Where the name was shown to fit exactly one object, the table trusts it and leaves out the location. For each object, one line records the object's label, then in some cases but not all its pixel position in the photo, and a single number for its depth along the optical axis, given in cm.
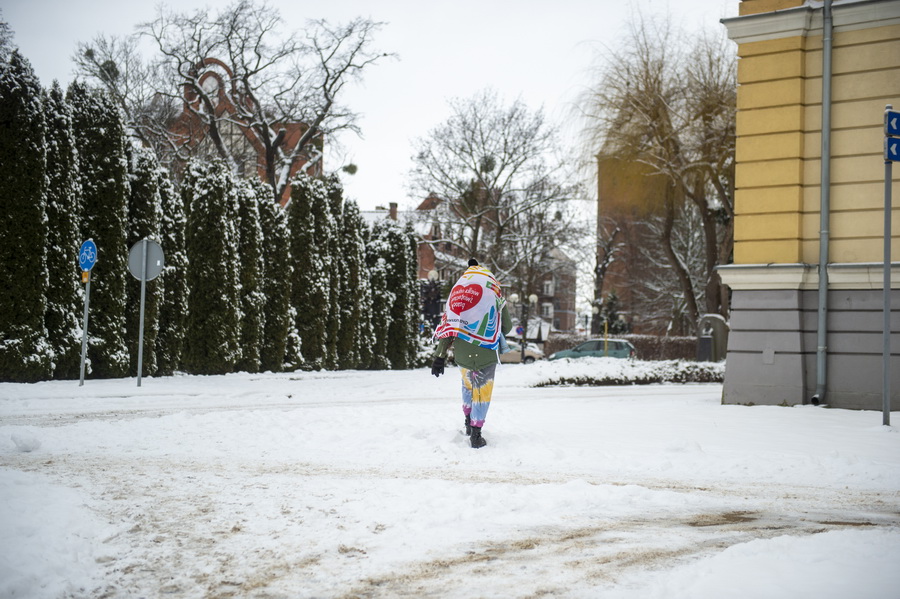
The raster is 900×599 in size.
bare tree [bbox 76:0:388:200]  3506
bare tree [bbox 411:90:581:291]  4172
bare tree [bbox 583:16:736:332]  2847
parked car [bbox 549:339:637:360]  4222
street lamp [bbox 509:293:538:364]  4798
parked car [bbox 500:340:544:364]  5228
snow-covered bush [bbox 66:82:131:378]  1941
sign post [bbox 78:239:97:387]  1692
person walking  895
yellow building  1339
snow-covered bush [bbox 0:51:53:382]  1733
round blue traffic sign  1692
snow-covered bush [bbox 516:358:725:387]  2261
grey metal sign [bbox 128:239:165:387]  1741
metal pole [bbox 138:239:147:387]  1727
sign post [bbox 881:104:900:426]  983
